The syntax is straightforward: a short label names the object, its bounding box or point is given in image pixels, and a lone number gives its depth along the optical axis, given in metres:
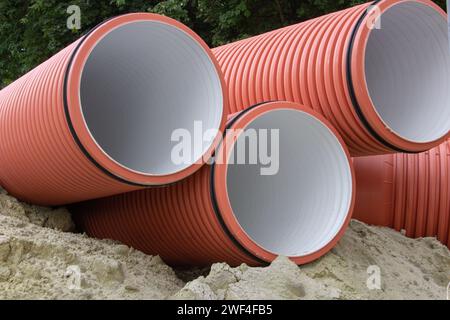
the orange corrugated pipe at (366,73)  3.96
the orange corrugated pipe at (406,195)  4.87
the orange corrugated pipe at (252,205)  3.62
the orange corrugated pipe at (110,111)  3.27
